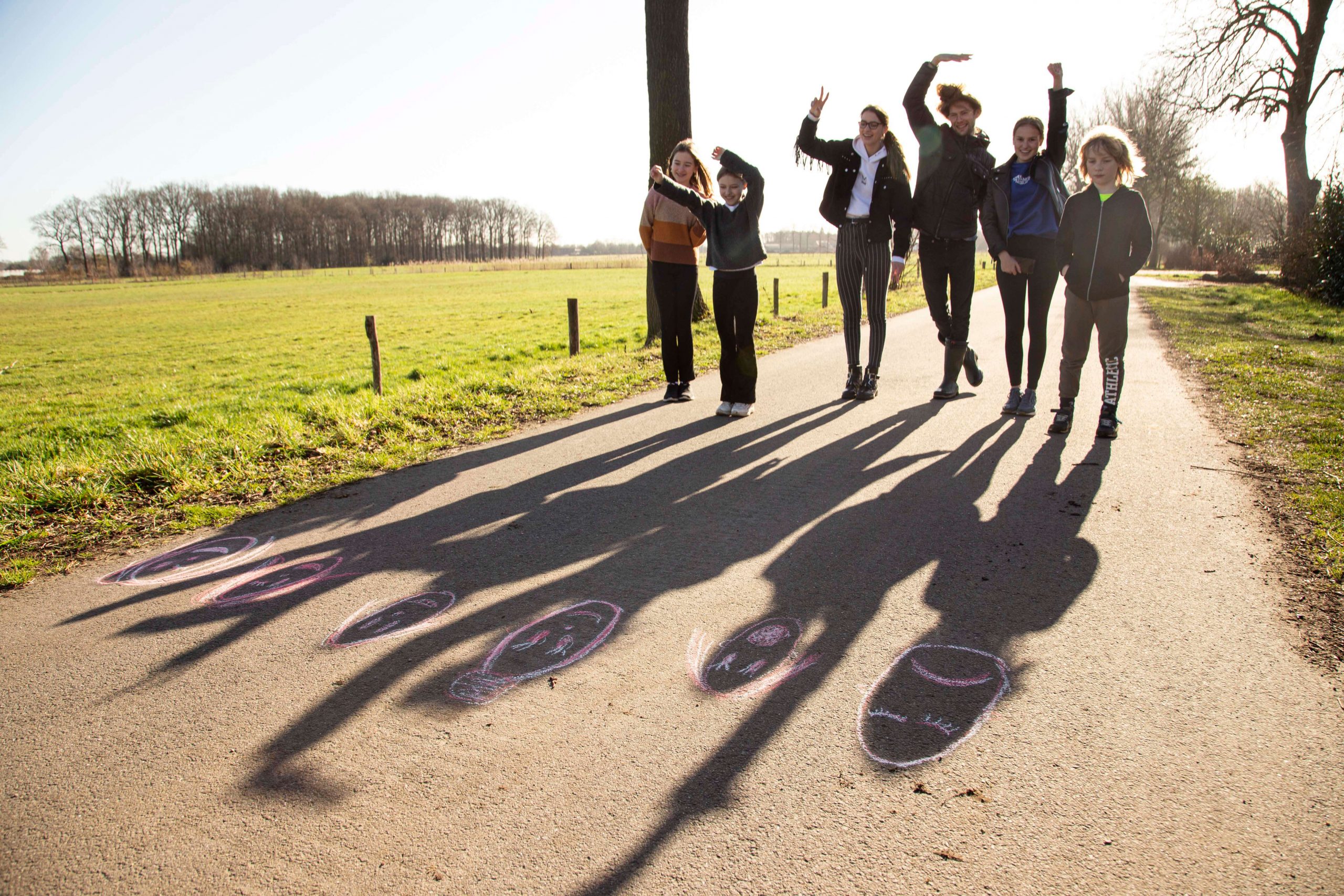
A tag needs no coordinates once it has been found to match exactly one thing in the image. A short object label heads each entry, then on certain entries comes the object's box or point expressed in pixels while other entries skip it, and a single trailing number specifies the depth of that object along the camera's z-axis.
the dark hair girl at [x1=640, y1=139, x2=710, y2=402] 6.81
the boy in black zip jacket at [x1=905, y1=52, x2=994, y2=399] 6.15
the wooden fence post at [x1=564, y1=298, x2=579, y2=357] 11.38
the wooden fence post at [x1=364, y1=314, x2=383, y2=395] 9.01
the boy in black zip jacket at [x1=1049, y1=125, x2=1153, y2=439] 5.23
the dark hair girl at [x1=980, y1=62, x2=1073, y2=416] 5.86
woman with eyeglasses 6.28
